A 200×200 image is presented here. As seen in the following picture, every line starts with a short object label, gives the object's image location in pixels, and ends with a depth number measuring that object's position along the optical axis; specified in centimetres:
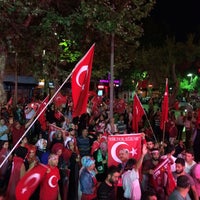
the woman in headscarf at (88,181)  484
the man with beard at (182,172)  462
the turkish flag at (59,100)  1346
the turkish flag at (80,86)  536
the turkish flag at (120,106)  1472
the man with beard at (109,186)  426
